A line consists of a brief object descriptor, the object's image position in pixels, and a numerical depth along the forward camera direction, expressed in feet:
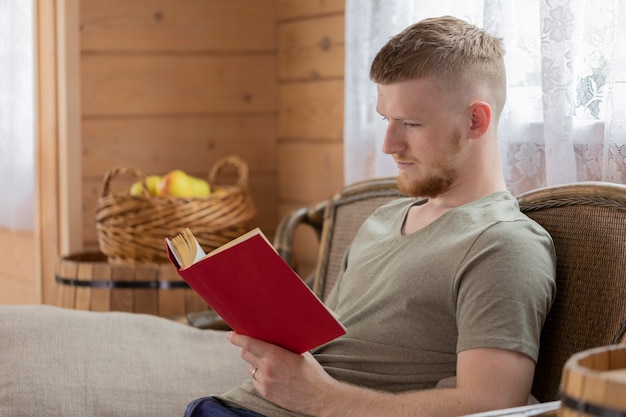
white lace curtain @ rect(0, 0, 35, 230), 10.09
